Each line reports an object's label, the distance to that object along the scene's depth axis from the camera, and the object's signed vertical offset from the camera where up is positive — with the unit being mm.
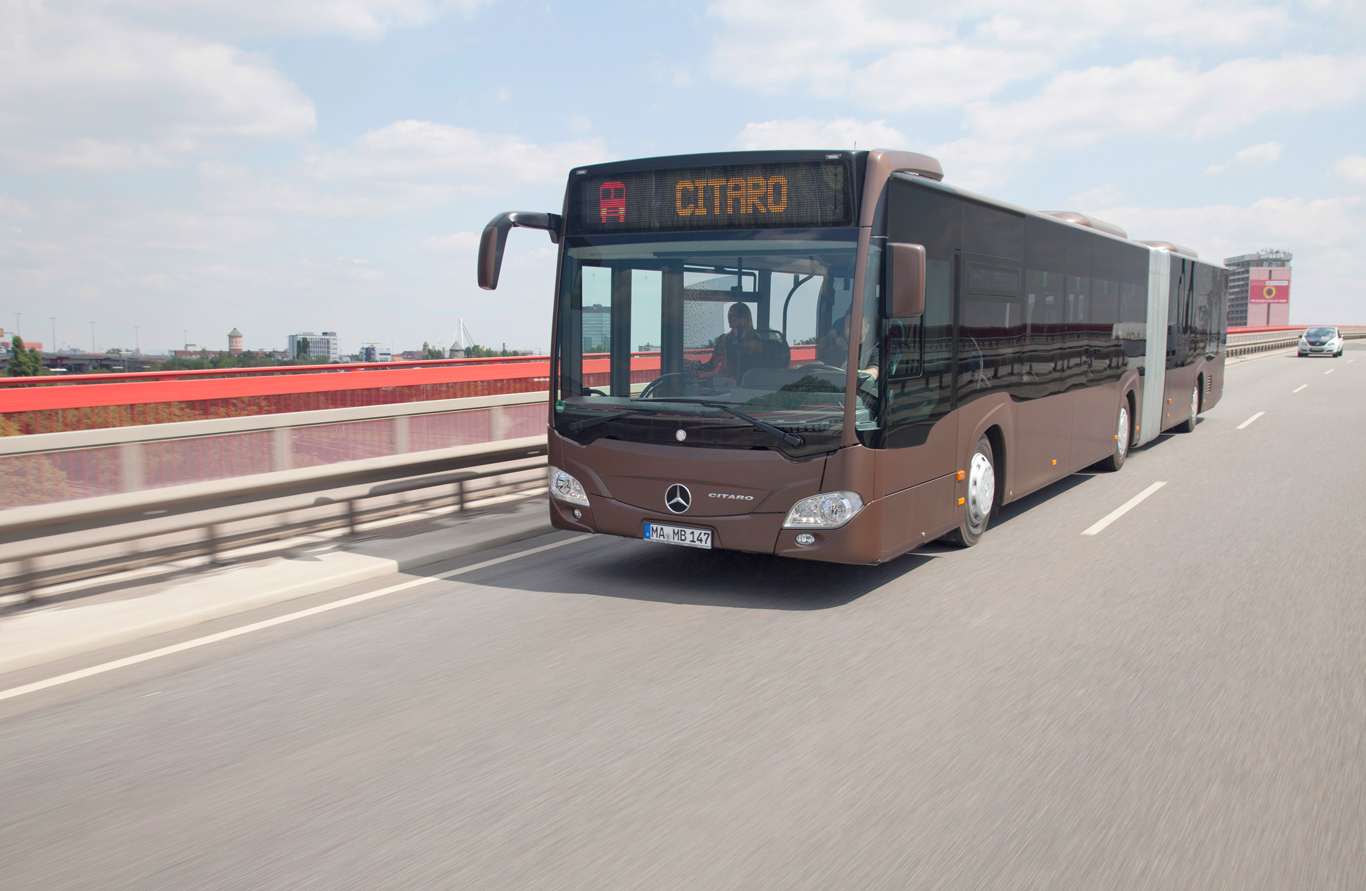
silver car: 47281 +273
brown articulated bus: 6188 -57
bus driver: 6422 -41
